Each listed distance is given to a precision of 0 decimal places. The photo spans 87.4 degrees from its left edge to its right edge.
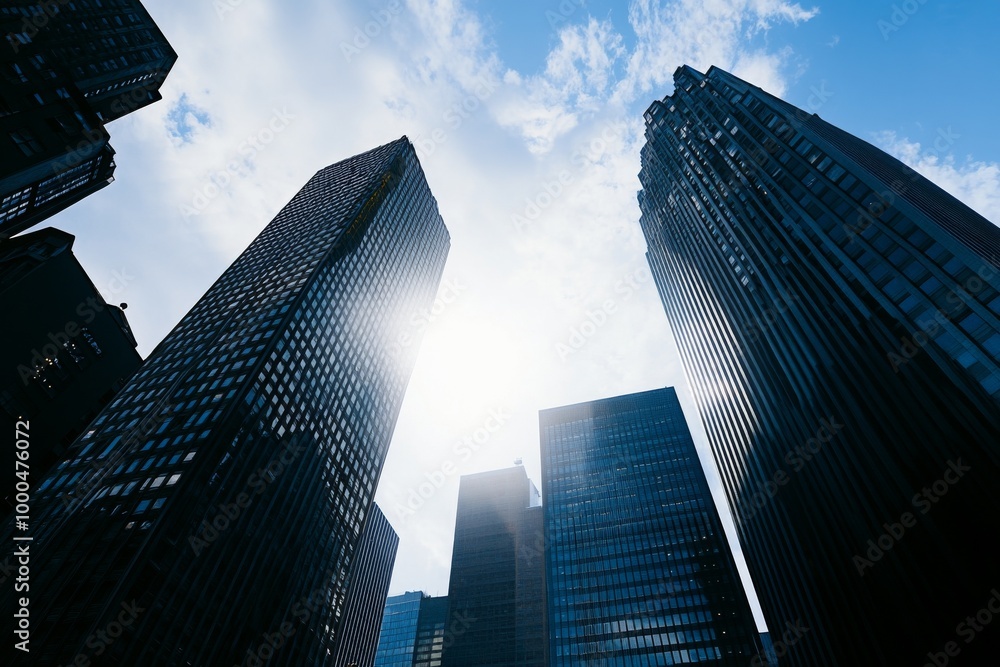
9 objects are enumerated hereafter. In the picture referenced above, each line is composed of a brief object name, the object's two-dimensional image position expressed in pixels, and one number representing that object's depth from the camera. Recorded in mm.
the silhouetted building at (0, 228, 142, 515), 60750
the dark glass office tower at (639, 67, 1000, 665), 36125
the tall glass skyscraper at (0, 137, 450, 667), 48531
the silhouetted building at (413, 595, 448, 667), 161375
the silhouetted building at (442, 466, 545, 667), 138250
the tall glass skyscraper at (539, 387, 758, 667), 105938
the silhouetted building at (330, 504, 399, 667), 121438
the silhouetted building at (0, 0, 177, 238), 53375
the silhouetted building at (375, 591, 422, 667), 183500
